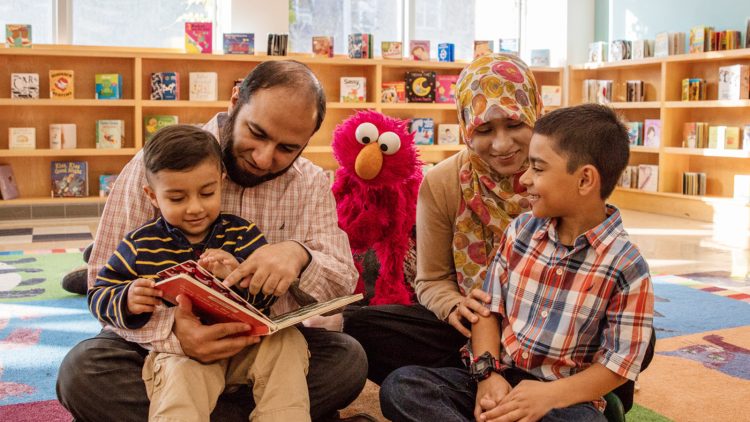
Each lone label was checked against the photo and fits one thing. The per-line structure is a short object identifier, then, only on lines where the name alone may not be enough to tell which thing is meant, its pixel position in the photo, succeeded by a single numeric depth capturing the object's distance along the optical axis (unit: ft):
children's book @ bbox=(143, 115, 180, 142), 18.79
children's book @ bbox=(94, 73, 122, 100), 18.24
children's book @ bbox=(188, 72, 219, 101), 19.07
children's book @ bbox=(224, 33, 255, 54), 19.21
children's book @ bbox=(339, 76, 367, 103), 20.56
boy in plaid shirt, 4.49
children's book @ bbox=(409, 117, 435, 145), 21.76
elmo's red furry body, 7.83
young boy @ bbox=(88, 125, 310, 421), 4.62
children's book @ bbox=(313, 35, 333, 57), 20.52
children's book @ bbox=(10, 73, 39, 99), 17.58
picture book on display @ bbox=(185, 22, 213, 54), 19.15
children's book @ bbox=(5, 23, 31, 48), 17.53
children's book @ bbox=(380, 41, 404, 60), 21.11
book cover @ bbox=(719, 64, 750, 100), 17.85
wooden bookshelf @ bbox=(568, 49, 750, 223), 18.51
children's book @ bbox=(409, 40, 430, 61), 21.67
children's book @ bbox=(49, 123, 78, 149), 17.89
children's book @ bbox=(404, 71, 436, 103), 21.31
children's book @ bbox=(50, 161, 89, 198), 18.13
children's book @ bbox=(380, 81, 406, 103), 21.03
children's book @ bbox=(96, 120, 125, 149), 18.29
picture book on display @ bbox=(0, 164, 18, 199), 17.37
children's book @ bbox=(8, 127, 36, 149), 17.54
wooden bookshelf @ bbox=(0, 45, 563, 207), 17.88
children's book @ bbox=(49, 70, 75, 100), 17.79
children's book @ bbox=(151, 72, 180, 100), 18.62
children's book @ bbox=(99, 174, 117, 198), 18.44
